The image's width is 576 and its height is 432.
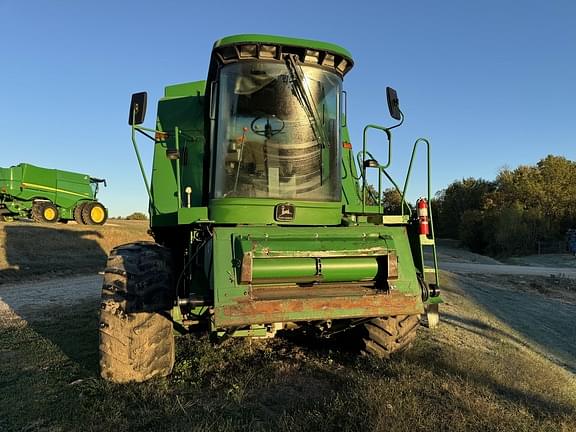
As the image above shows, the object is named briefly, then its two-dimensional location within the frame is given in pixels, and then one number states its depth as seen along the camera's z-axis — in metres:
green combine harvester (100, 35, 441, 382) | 4.54
